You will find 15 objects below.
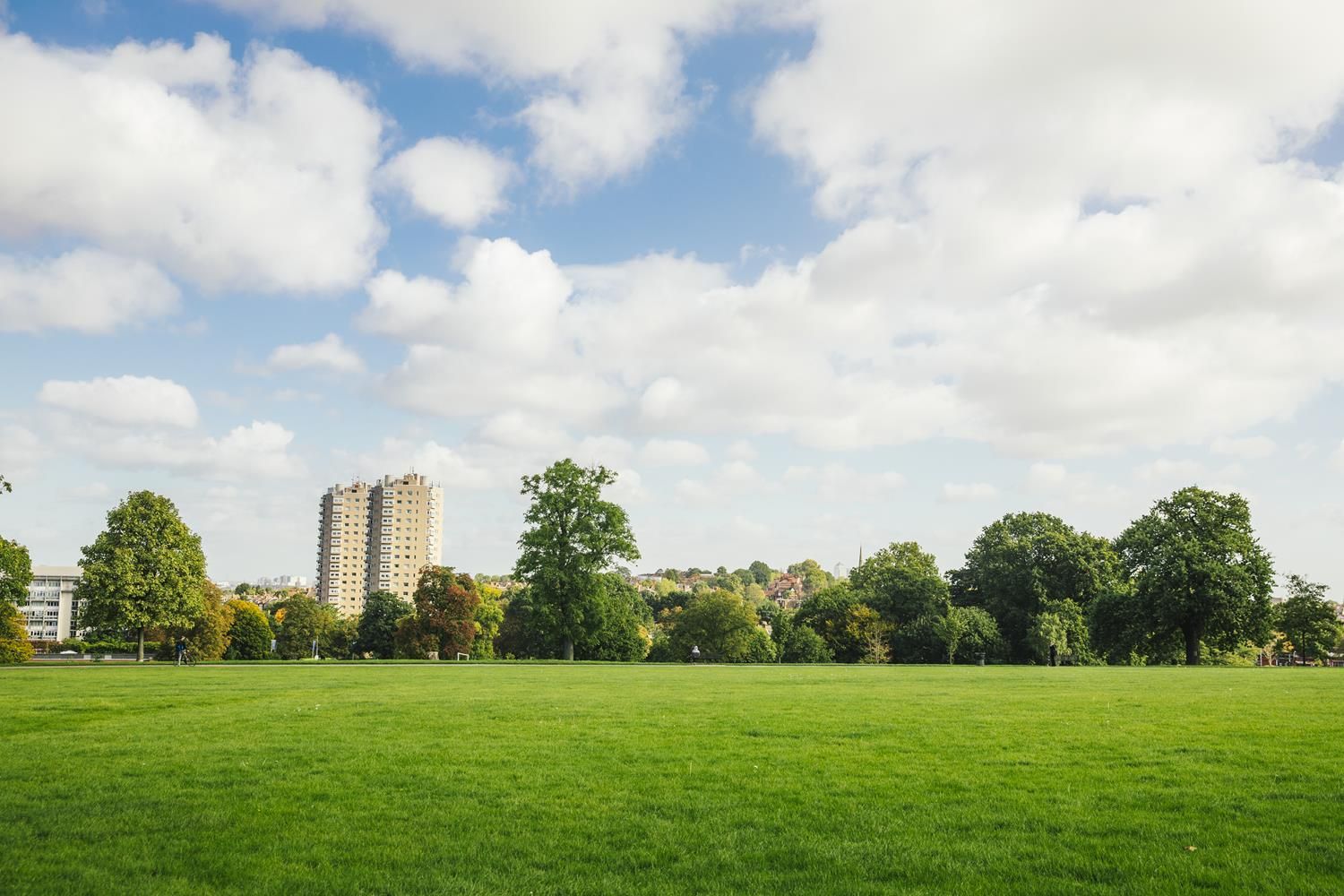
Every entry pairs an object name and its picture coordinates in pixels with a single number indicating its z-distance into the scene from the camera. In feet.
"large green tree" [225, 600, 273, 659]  373.61
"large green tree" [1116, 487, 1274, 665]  211.41
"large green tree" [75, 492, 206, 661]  195.72
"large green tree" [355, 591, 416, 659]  393.50
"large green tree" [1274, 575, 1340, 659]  260.01
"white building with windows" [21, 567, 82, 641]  618.85
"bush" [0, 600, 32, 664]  177.99
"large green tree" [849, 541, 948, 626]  287.07
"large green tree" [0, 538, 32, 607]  189.26
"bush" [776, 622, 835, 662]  270.87
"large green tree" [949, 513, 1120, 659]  270.26
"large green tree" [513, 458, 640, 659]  231.71
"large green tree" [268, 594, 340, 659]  391.51
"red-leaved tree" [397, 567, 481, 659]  277.85
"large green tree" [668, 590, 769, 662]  292.20
